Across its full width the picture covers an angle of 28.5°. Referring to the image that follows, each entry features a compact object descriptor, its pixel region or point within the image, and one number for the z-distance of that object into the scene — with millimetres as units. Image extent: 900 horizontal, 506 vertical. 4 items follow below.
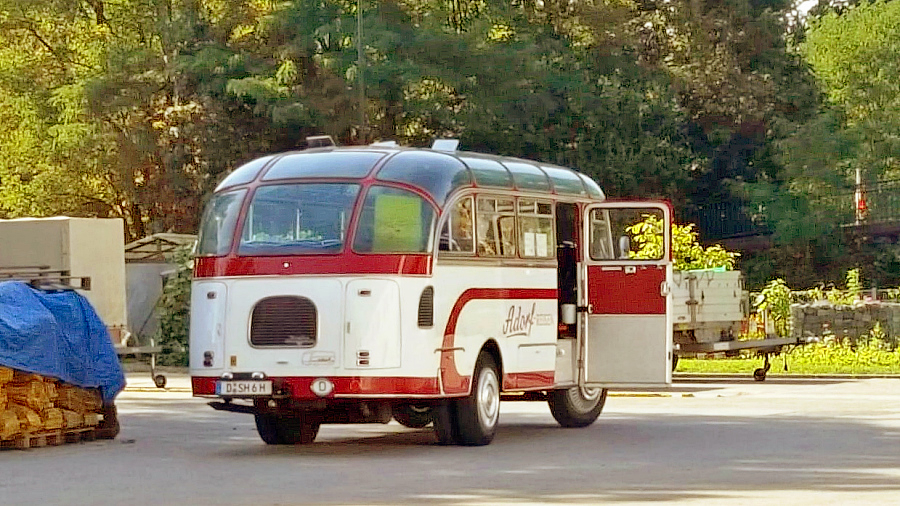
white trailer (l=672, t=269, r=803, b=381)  28594
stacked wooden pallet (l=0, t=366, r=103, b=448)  17797
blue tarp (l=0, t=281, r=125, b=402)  17672
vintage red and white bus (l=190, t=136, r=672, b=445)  16422
